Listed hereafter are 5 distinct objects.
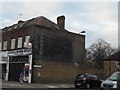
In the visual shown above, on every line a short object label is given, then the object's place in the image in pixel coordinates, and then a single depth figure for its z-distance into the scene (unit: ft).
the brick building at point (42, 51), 57.71
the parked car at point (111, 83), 30.19
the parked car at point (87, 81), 46.64
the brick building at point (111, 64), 81.45
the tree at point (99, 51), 133.85
